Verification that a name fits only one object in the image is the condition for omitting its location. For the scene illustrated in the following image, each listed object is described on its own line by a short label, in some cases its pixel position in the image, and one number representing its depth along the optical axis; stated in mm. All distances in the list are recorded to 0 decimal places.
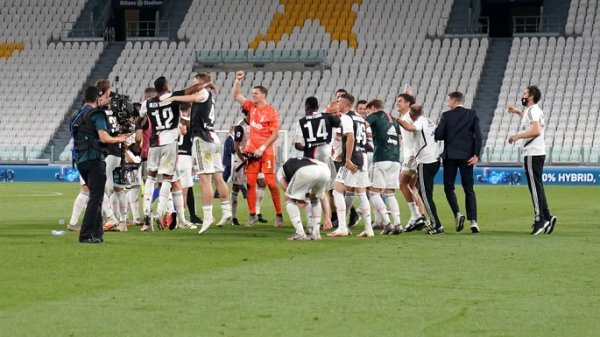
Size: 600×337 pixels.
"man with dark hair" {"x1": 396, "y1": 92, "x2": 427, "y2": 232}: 19172
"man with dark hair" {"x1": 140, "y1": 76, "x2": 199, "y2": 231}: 18766
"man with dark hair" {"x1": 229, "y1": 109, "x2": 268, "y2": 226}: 20948
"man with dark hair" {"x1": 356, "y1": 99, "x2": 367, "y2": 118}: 21716
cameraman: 16078
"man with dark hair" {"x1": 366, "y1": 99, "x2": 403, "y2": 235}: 18781
